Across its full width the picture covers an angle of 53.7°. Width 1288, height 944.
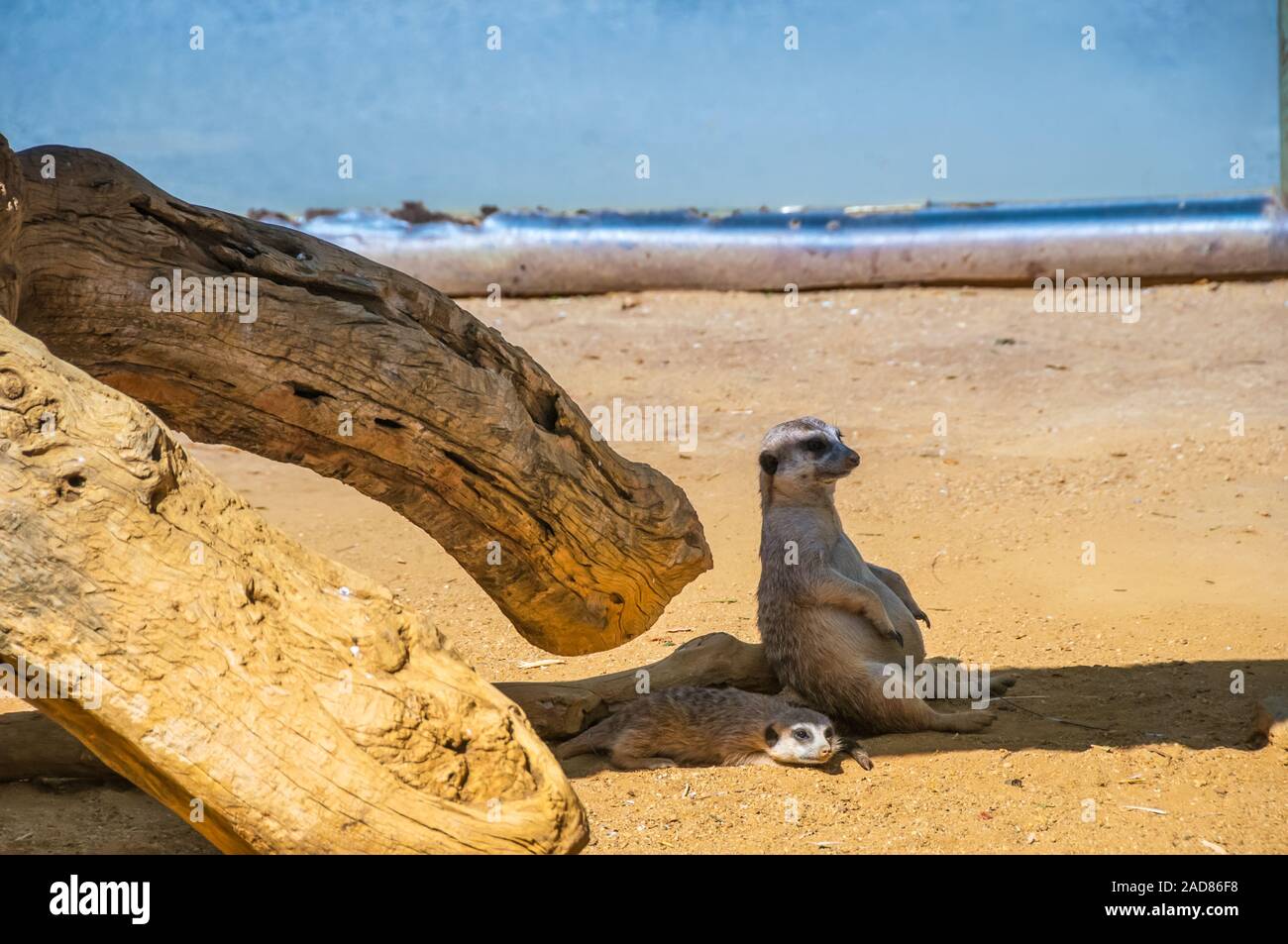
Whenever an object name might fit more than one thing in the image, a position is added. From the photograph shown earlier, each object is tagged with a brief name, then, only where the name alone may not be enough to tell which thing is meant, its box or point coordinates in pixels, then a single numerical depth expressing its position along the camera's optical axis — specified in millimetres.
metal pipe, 10641
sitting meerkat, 4457
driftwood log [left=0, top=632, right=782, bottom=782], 3881
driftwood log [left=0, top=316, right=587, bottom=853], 2408
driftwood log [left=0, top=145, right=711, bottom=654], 3381
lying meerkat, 4180
